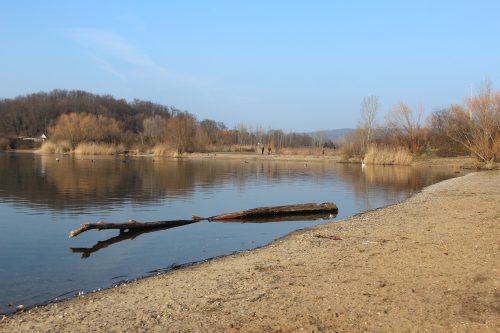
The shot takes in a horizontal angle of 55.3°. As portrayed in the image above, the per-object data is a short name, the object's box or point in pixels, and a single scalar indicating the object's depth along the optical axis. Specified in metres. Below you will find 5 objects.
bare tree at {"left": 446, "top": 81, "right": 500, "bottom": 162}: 41.91
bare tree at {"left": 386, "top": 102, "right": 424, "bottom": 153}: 65.62
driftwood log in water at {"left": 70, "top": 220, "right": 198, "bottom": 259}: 12.69
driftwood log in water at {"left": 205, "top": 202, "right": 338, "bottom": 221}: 17.64
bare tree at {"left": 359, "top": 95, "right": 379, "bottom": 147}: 66.12
